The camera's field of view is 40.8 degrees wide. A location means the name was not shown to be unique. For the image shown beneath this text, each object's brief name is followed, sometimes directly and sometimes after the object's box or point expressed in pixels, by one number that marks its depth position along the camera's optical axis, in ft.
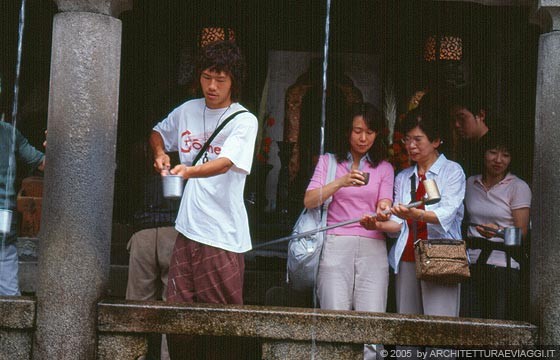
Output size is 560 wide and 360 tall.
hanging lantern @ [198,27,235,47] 33.78
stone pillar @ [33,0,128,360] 17.89
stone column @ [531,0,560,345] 18.10
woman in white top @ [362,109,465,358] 19.13
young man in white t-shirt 17.76
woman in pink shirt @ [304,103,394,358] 19.47
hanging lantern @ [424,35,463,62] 34.01
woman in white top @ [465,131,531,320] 19.94
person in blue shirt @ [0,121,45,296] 20.53
